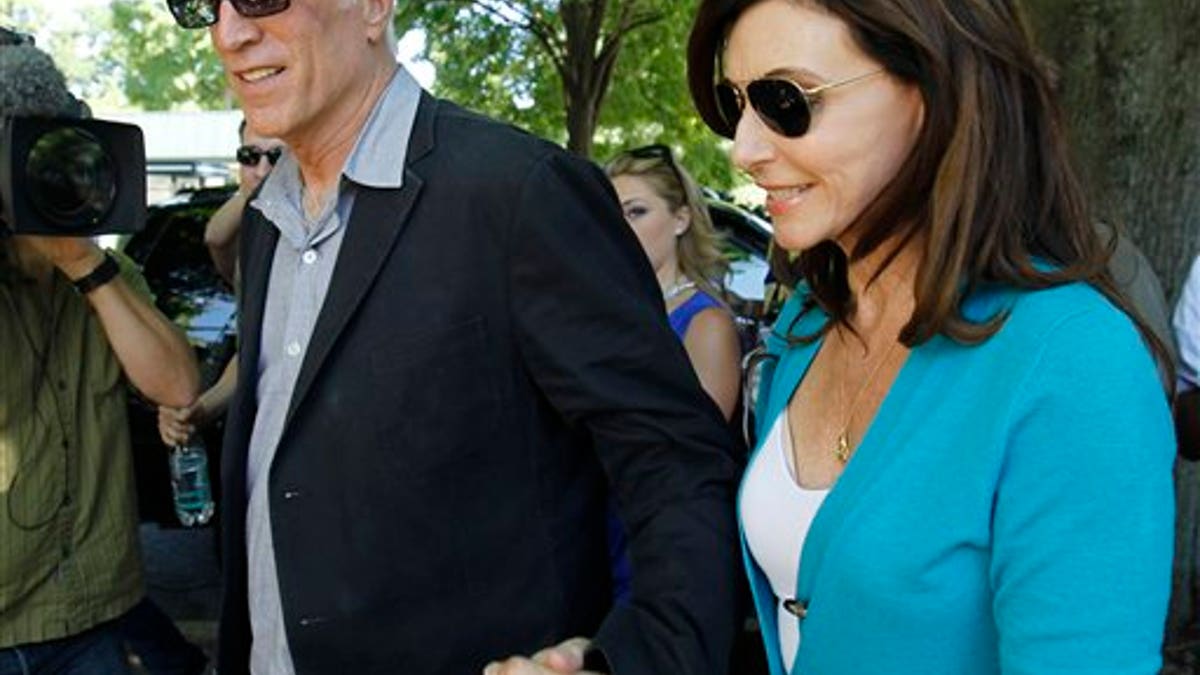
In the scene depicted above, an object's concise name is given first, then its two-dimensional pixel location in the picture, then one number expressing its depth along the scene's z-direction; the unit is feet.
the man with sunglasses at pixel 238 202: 12.80
